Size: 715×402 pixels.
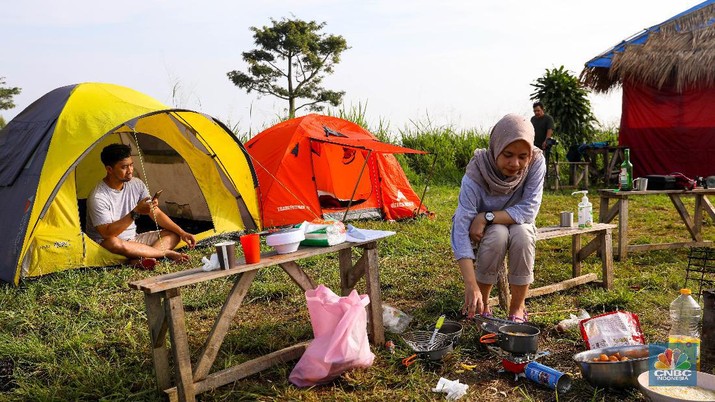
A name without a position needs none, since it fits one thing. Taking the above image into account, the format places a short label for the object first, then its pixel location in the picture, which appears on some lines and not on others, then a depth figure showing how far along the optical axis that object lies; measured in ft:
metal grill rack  13.17
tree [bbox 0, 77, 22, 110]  105.29
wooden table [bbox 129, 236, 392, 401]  7.72
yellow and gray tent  15.28
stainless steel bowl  8.05
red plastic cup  8.57
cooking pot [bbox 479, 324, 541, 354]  8.87
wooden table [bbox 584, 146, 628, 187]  34.17
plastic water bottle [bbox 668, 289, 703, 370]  9.27
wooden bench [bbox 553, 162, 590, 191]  32.87
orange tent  22.04
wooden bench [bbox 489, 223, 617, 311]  12.69
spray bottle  13.20
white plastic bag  10.94
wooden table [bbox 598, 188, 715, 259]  15.99
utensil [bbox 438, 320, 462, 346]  9.98
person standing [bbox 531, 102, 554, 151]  34.47
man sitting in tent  15.96
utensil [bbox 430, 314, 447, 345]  9.65
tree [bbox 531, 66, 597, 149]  40.63
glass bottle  16.01
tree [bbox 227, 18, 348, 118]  94.53
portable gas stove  8.87
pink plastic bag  8.56
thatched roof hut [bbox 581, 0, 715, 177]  32.35
